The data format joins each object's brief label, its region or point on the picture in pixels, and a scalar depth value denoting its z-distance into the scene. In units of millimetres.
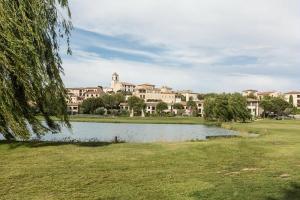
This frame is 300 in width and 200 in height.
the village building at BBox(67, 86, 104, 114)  187188
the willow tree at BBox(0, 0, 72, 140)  16500
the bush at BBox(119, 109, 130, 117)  165188
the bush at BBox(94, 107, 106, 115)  165125
